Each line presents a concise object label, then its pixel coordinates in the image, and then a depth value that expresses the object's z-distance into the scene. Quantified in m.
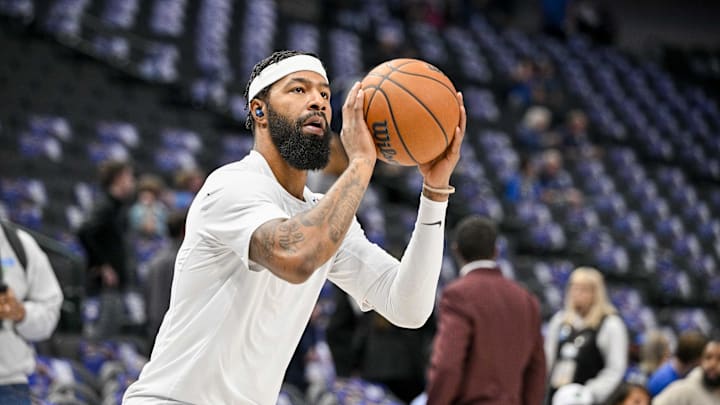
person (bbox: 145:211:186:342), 13.02
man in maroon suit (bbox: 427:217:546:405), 9.80
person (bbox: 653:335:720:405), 11.84
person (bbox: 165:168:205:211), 17.95
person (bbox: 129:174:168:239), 19.03
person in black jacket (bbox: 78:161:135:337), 16.27
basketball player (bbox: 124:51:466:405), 5.61
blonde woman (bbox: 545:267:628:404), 12.09
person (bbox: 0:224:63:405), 9.15
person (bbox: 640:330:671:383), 14.91
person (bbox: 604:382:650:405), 11.56
